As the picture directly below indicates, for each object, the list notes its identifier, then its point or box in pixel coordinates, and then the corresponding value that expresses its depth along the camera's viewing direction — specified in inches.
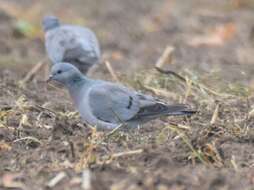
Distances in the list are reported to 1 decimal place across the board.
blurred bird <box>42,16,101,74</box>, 839.1
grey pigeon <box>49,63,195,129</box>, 613.0
